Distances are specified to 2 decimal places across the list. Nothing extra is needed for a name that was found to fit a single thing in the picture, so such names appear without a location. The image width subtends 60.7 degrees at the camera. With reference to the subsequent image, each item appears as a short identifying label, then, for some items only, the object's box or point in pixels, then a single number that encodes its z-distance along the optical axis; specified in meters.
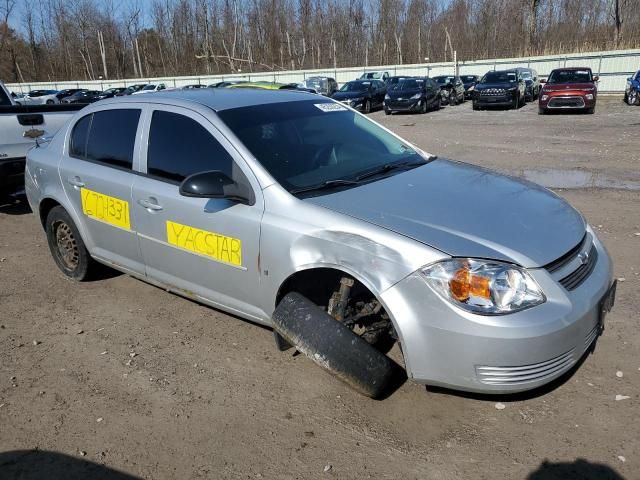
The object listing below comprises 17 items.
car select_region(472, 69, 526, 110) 23.36
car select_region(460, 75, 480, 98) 31.52
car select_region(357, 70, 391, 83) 36.62
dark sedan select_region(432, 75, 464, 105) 28.23
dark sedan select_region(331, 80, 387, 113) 25.89
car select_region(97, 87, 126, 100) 38.03
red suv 19.79
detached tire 2.94
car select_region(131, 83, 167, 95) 37.34
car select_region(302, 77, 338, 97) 31.09
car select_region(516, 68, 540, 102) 27.06
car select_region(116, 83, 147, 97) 37.07
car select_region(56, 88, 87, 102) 38.98
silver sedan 2.65
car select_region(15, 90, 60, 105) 36.45
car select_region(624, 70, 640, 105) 22.62
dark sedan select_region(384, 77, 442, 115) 24.16
